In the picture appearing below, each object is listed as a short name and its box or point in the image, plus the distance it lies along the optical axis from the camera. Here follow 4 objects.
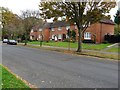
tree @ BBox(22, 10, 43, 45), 22.48
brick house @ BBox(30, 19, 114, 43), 22.79
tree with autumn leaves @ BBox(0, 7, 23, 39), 27.00
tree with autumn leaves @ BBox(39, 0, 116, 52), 12.52
